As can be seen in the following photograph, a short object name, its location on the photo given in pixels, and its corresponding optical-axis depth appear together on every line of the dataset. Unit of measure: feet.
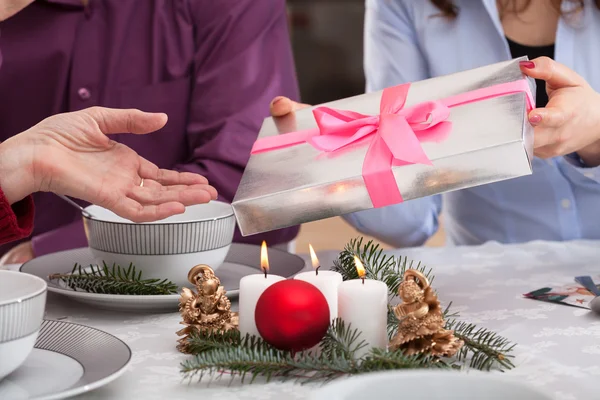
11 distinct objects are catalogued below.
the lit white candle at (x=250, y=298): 3.89
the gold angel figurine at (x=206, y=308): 3.98
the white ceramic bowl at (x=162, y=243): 4.56
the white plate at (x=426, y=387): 3.12
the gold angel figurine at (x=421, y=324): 3.76
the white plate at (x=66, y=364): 3.56
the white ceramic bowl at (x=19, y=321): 3.49
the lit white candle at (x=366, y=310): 3.80
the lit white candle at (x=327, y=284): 3.94
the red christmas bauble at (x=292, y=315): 3.73
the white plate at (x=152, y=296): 4.42
